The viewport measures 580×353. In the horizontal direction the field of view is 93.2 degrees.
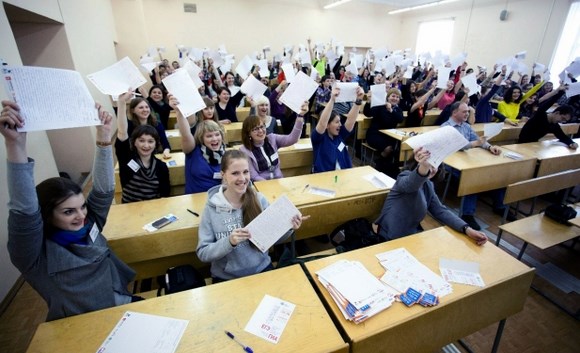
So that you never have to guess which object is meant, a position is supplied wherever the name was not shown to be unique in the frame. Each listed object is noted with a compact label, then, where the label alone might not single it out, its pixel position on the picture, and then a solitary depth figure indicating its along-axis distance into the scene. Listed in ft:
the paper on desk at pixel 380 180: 7.93
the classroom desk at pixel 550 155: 10.85
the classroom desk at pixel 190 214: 5.73
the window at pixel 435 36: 36.37
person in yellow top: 17.37
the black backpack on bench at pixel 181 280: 5.04
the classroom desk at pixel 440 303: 3.76
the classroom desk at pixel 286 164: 9.48
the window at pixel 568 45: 23.88
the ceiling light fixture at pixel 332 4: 33.30
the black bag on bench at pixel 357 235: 6.84
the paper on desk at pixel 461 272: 4.49
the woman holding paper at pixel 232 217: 5.07
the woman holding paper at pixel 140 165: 7.25
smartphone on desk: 5.89
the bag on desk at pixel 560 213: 7.95
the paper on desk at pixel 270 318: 3.54
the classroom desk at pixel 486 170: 9.63
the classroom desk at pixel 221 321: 3.36
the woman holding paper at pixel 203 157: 7.66
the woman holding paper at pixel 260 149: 8.41
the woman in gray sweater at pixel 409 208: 5.98
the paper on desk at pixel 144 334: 3.29
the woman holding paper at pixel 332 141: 9.33
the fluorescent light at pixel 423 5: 31.79
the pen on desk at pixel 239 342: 3.30
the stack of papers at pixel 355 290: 3.87
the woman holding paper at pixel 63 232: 3.16
